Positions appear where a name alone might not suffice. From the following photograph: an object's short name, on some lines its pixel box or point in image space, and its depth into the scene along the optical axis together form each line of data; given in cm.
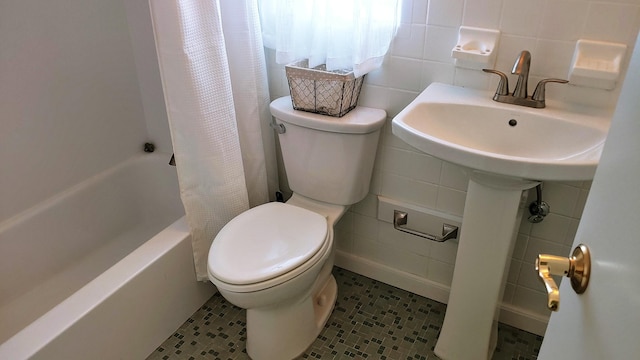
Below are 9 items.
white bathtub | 135
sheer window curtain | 143
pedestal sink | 116
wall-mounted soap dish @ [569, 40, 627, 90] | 122
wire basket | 151
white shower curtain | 138
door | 48
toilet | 135
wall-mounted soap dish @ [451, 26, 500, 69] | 134
